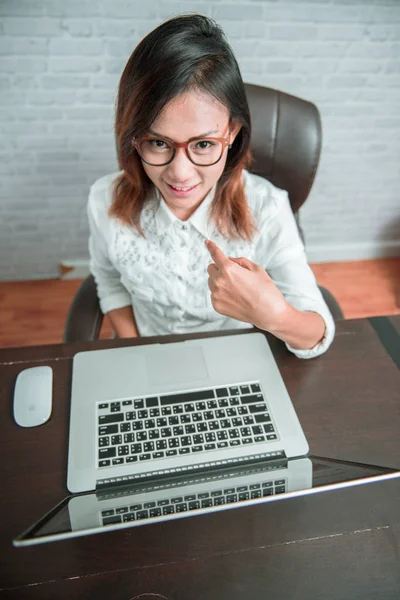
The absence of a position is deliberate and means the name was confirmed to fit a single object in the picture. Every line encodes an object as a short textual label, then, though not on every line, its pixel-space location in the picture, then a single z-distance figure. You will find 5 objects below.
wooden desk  0.65
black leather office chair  1.13
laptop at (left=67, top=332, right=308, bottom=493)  0.78
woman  0.81
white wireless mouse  0.84
